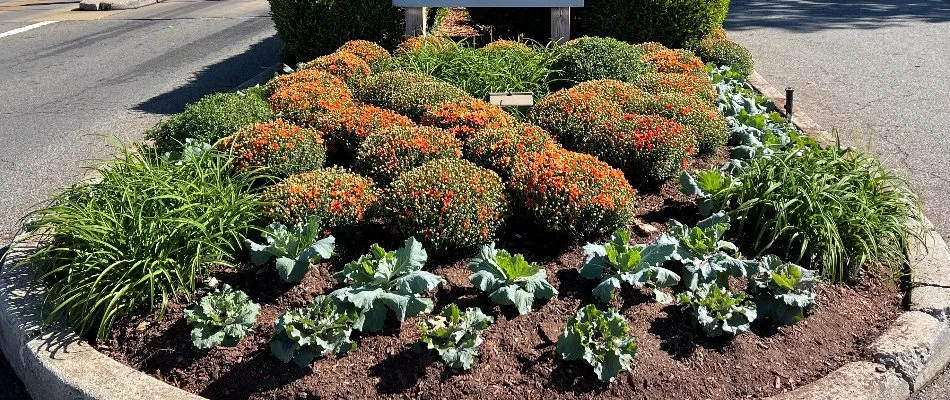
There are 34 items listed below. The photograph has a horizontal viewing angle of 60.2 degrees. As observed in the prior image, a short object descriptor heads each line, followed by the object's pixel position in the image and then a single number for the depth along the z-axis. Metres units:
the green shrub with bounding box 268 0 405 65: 7.96
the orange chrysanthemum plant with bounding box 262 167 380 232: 3.99
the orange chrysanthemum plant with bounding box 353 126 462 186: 4.46
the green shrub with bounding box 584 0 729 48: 7.96
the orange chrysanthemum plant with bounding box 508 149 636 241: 3.95
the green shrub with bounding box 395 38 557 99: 6.23
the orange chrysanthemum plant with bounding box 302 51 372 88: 6.27
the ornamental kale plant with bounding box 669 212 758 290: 3.68
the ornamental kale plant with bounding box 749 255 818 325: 3.54
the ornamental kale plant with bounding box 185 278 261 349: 3.33
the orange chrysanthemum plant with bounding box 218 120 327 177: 4.54
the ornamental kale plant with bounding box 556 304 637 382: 3.15
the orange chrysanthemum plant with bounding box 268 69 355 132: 5.18
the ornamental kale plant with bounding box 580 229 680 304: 3.56
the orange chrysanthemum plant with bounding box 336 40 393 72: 6.66
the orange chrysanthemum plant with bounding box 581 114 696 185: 4.61
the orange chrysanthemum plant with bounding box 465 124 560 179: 4.49
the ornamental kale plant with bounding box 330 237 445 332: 3.38
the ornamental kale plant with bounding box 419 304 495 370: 3.18
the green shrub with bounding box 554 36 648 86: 6.27
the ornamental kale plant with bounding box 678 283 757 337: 3.38
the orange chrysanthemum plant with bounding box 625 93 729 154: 5.12
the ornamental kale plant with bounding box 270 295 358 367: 3.23
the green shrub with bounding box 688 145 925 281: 3.98
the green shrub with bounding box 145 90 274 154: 5.07
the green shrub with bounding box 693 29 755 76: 7.74
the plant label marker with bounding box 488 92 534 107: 5.79
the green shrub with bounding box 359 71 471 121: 5.40
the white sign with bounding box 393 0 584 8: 7.78
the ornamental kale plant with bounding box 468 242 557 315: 3.46
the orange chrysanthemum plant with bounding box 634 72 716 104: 5.76
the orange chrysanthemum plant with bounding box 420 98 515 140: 4.92
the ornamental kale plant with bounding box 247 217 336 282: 3.64
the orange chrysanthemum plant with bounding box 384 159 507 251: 3.86
